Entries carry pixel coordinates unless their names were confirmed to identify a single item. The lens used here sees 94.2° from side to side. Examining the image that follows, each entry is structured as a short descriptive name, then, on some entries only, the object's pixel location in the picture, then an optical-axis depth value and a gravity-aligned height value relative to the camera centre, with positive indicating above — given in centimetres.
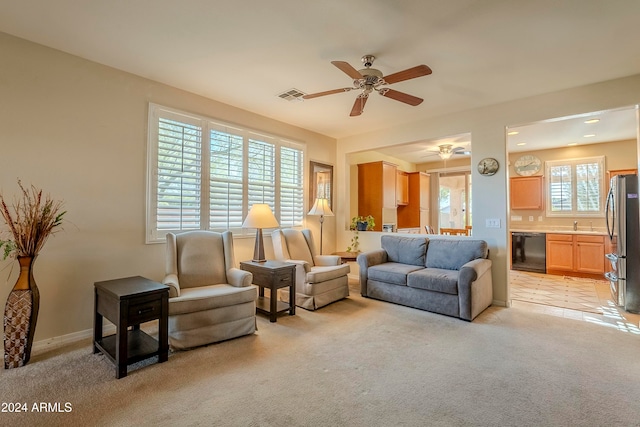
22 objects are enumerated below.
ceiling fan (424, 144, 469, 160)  572 +139
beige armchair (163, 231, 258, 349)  275 -73
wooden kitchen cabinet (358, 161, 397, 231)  621 +68
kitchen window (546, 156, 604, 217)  614 +73
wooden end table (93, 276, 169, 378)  230 -79
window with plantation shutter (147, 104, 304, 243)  354 +63
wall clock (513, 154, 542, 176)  678 +130
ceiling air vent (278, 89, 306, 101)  379 +164
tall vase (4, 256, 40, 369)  240 -81
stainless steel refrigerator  391 -27
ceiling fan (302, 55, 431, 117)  256 +132
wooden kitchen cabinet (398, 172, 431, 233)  755 +38
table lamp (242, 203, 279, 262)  375 -3
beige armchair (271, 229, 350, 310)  395 -70
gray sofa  360 -71
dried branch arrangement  247 -2
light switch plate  417 -3
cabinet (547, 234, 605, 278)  566 -65
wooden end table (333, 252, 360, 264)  509 -62
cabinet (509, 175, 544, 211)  670 +66
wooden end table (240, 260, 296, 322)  352 -73
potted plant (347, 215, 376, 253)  577 -13
